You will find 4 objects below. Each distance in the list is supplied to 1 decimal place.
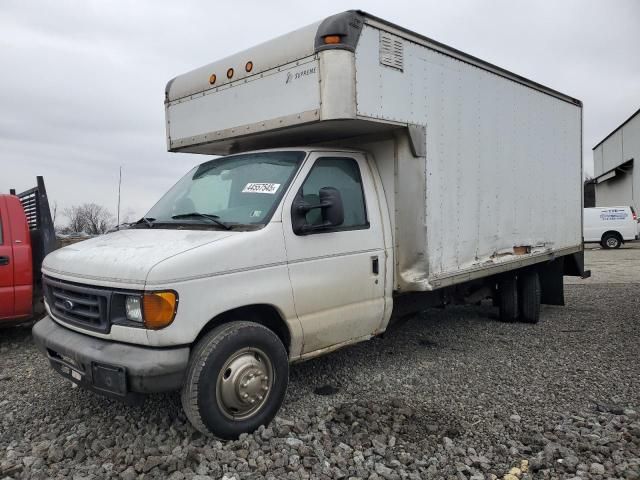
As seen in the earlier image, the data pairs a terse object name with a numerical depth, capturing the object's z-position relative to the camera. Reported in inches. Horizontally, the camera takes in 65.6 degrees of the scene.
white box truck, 127.6
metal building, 1143.0
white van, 832.3
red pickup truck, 227.6
